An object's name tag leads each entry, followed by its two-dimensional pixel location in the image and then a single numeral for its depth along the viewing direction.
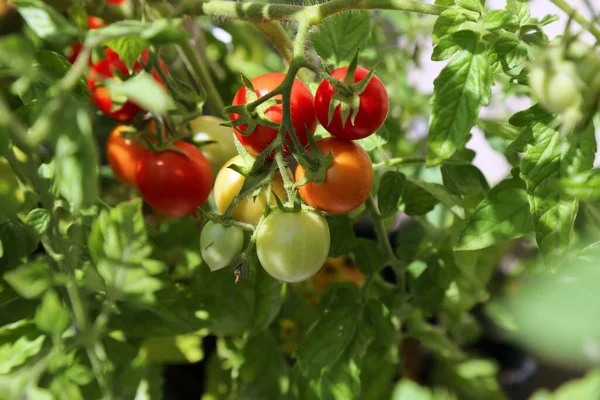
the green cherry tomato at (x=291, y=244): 0.37
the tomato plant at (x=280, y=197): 0.28
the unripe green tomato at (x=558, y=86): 0.27
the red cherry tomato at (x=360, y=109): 0.39
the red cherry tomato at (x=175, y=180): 0.49
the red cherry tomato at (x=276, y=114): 0.39
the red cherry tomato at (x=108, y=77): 0.50
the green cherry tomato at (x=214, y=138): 0.53
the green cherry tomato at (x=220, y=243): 0.39
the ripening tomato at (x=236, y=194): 0.41
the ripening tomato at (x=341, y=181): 0.39
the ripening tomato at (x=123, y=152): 0.54
